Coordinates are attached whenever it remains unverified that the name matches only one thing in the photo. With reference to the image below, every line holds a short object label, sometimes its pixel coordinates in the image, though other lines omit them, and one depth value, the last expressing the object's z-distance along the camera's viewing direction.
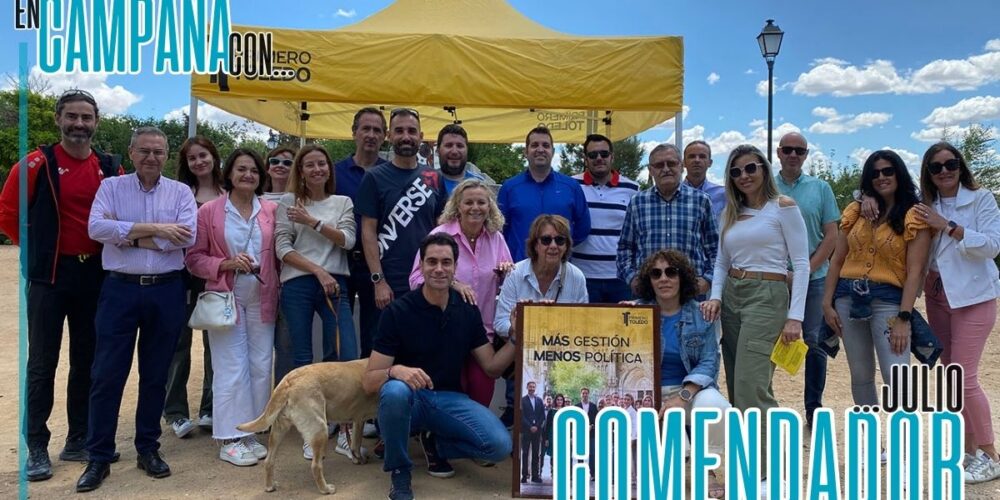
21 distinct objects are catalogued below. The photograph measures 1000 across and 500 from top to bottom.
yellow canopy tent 5.48
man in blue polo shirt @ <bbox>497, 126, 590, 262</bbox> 4.68
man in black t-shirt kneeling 3.52
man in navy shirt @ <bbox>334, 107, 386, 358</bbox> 4.55
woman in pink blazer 4.14
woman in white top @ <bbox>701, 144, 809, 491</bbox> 3.60
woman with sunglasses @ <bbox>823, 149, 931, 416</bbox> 3.96
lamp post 11.45
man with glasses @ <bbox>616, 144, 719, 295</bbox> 4.23
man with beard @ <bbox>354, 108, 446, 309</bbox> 4.34
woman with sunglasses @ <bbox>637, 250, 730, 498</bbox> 3.68
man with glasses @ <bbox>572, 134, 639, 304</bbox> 4.80
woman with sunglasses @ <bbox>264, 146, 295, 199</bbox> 4.93
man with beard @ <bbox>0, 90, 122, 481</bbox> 3.89
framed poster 3.60
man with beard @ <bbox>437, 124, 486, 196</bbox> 4.81
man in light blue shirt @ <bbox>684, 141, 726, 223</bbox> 4.82
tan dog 3.64
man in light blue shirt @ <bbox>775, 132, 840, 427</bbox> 4.67
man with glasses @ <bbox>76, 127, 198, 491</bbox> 3.77
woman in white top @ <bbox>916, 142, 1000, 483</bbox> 3.90
